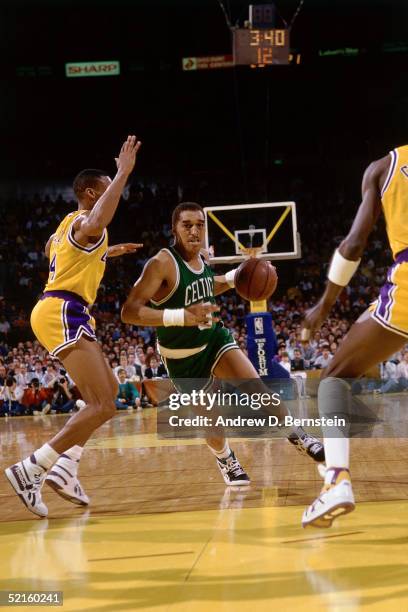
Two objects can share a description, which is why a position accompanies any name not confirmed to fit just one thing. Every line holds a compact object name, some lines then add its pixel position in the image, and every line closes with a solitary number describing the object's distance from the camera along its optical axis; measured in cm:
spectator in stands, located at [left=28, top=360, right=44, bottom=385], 1370
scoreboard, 1395
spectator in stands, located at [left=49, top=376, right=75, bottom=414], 1346
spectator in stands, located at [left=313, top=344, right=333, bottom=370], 1364
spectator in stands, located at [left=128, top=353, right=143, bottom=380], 1364
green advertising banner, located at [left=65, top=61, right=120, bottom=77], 2133
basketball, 510
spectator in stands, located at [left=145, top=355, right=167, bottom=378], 1366
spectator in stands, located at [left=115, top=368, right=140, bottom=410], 1331
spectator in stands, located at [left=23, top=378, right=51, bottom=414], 1352
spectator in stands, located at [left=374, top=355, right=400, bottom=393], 1373
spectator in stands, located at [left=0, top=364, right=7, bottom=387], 1356
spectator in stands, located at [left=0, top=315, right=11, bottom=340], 1705
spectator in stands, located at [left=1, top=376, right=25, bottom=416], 1354
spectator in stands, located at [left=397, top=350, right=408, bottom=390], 1382
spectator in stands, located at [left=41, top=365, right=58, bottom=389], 1355
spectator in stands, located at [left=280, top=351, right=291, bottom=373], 1329
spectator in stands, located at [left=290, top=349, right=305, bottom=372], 1369
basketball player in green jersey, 458
